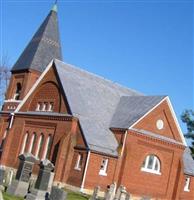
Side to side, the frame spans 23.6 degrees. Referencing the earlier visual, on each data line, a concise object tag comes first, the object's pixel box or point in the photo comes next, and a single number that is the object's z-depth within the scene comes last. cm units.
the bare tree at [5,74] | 6710
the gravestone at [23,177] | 2466
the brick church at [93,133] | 3538
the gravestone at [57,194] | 2214
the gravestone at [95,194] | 2790
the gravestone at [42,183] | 2292
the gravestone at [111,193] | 2882
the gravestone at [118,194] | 2812
